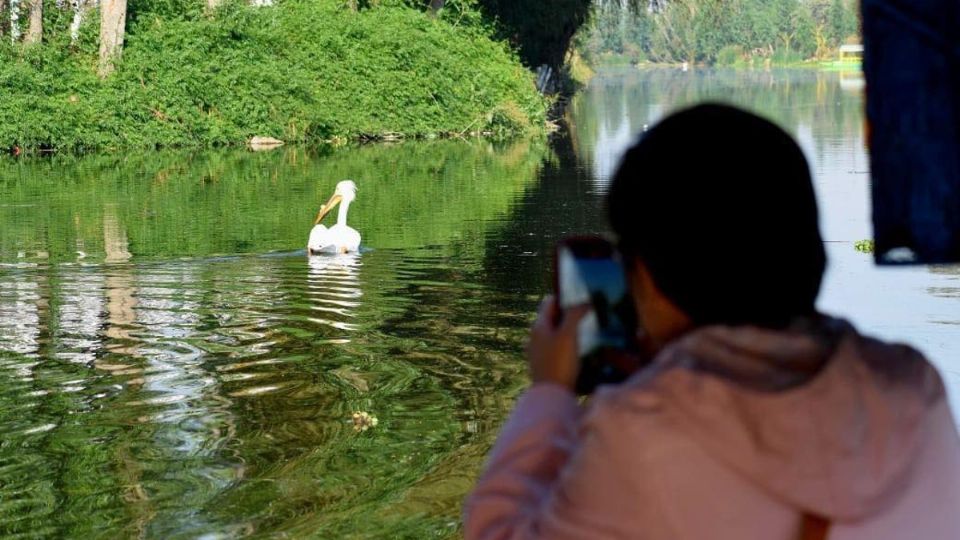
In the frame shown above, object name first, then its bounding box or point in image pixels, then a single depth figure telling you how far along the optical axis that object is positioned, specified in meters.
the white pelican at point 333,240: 14.73
